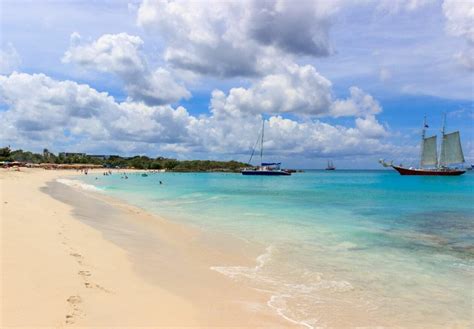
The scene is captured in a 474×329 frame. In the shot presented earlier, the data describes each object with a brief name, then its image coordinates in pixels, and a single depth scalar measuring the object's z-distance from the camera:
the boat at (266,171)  140.00
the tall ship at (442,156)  122.19
